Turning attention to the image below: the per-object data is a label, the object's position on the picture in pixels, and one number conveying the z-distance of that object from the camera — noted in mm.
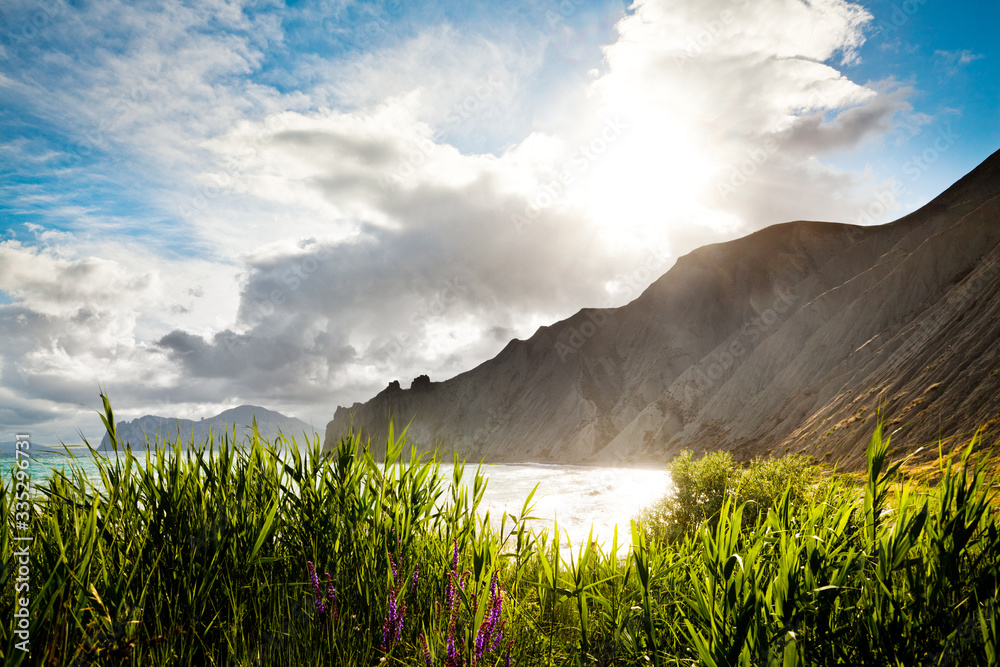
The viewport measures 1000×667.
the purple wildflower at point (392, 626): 3115
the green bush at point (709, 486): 18531
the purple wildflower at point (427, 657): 2923
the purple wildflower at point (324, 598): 3277
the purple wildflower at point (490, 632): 2846
